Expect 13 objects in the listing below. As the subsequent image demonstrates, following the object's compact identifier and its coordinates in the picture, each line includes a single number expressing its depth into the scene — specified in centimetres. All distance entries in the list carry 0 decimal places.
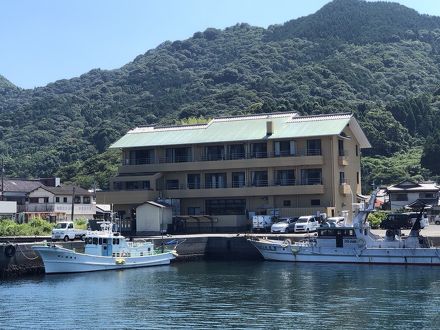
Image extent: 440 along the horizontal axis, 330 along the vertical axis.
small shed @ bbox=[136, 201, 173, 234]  6588
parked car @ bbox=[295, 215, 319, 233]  5916
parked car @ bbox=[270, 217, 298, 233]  6019
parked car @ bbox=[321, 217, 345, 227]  5278
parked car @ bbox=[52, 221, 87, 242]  5562
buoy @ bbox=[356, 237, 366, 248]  5062
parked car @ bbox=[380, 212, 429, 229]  5075
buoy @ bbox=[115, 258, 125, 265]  4911
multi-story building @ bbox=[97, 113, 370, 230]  6519
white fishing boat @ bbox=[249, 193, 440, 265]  4916
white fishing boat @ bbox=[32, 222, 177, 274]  4588
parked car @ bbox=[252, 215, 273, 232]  6228
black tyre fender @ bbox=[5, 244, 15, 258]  4422
